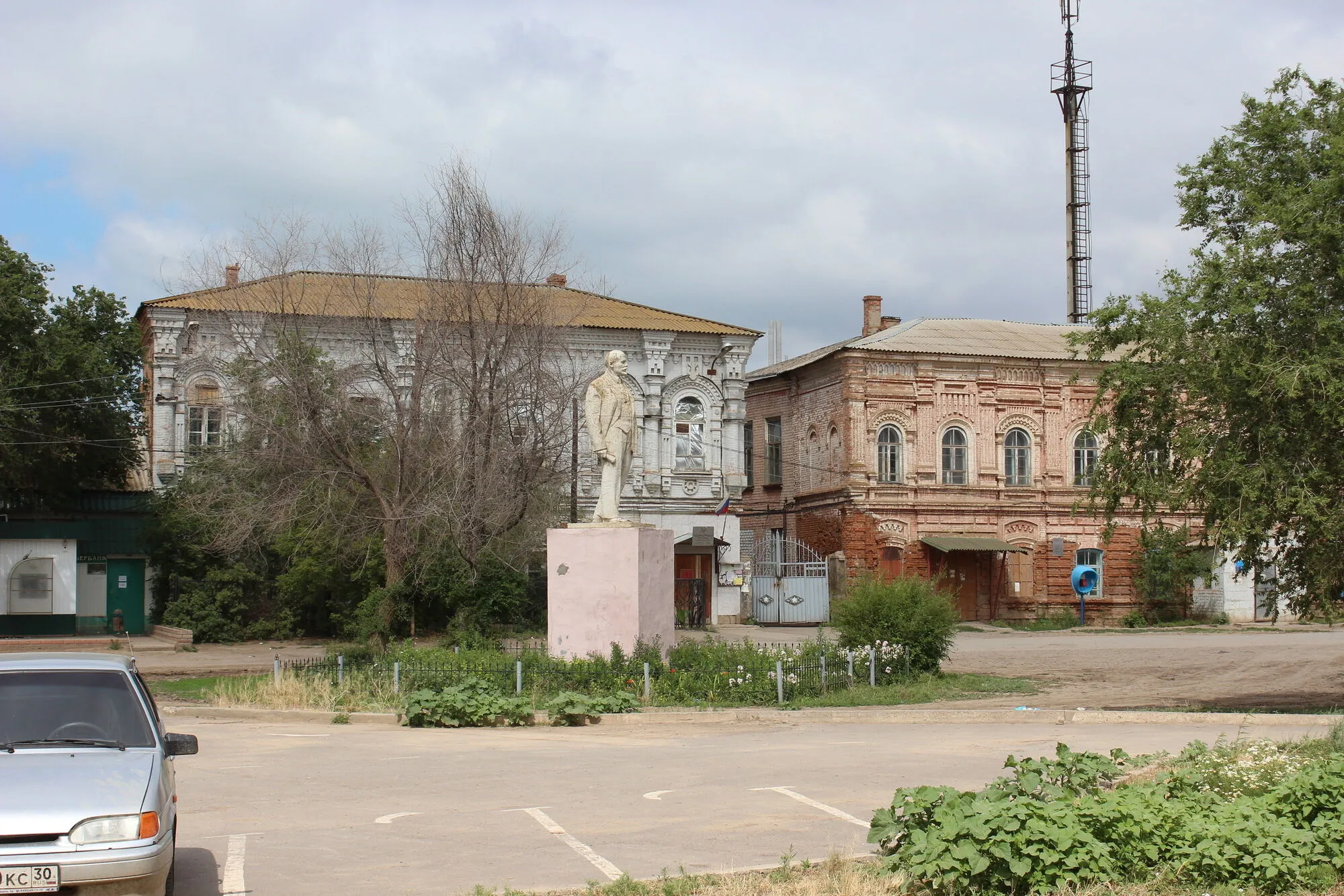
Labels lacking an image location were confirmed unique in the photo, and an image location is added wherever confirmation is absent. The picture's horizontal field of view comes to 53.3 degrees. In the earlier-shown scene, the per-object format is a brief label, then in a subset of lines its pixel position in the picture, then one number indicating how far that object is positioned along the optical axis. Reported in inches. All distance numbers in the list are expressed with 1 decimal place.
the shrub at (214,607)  1331.2
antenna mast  2215.8
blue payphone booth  1670.8
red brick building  1680.6
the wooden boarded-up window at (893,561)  1678.2
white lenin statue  711.7
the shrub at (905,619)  795.4
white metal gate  1637.6
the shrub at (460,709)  636.1
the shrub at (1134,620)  1695.4
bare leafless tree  1031.0
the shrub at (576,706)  631.2
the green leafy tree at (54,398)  1294.3
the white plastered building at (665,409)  1448.1
